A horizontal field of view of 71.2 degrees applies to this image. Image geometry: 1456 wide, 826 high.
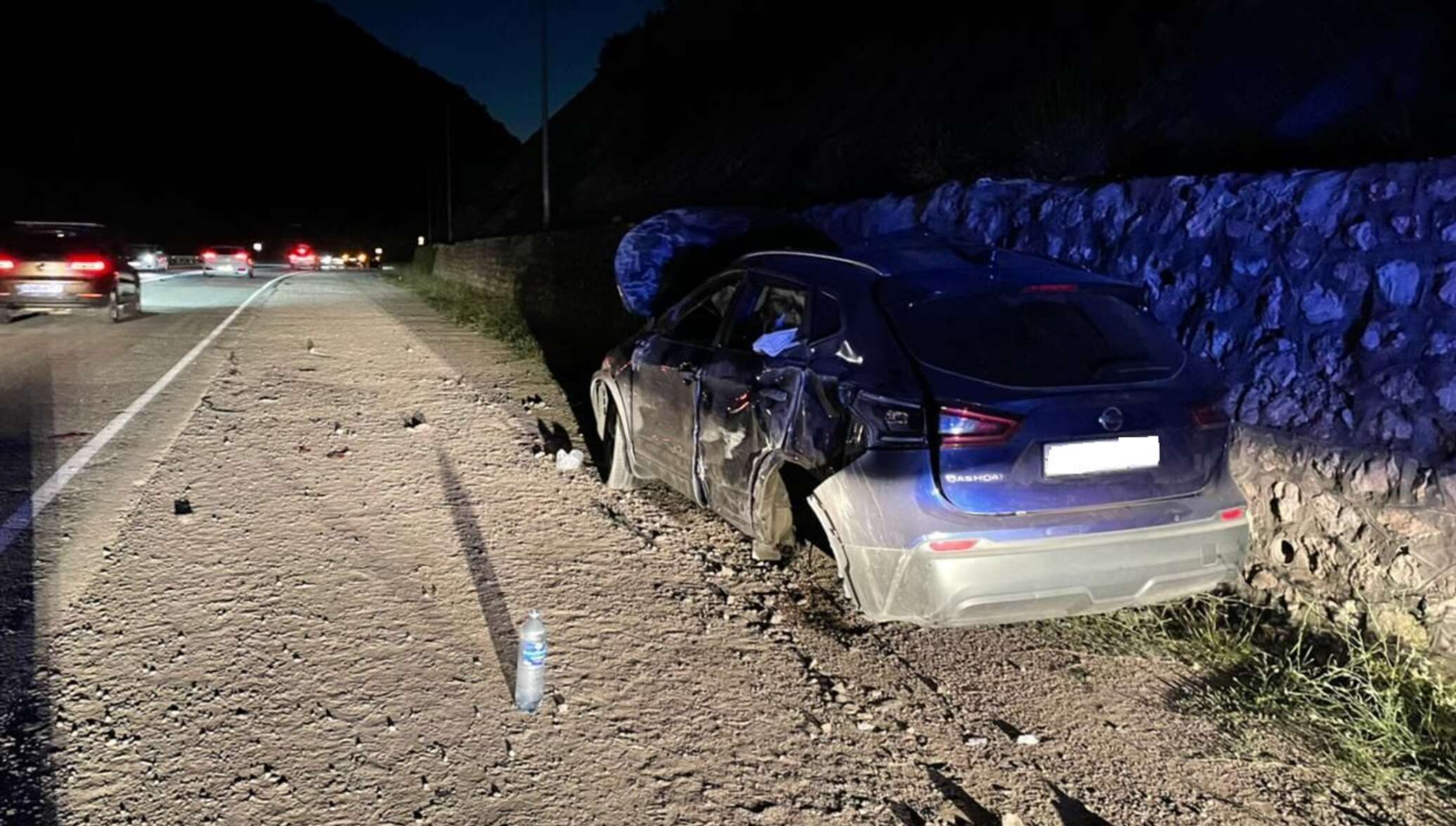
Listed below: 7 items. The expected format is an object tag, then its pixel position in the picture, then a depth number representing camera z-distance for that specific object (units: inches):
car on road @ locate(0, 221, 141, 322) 603.2
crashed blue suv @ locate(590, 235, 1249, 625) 147.5
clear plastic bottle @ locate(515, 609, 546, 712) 141.5
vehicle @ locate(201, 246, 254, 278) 1472.7
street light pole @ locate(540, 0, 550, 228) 880.3
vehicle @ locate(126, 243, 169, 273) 1566.2
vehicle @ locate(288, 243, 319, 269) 1866.4
